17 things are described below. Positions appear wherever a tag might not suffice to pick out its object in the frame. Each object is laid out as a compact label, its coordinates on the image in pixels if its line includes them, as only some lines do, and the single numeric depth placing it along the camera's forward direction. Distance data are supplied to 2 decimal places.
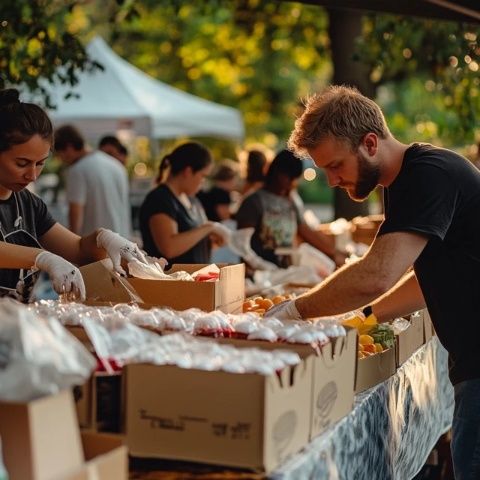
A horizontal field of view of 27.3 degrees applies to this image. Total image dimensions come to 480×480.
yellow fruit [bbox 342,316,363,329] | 3.97
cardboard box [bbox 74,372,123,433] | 2.54
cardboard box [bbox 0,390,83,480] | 2.18
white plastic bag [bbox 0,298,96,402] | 2.12
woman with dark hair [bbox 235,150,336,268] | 6.94
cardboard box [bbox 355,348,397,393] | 3.32
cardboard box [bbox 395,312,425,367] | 3.89
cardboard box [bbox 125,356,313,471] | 2.42
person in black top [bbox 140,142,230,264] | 5.69
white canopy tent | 11.26
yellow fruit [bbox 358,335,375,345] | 3.70
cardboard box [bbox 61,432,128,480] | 2.14
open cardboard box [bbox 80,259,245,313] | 3.76
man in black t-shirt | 3.15
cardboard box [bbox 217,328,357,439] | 2.76
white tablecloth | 2.73
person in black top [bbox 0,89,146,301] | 3.59
